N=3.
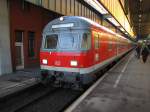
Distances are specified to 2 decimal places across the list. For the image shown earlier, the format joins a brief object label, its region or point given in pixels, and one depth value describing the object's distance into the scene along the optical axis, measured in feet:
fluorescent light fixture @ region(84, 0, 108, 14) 38.24
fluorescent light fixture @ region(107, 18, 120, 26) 61.53
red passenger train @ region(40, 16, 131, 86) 15.45
